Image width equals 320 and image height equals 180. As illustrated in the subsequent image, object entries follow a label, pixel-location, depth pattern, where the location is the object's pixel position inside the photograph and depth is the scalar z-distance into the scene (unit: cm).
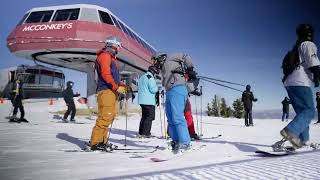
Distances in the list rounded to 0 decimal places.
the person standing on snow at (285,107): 1383
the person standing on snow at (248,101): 913
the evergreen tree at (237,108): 3772
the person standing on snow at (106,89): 344
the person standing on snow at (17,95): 779
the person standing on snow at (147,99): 507
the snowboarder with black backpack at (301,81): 302
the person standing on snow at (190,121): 470
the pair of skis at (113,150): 345
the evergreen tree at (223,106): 3768
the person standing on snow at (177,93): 318
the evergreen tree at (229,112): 3683
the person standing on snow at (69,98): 869
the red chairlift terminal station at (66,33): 1133
